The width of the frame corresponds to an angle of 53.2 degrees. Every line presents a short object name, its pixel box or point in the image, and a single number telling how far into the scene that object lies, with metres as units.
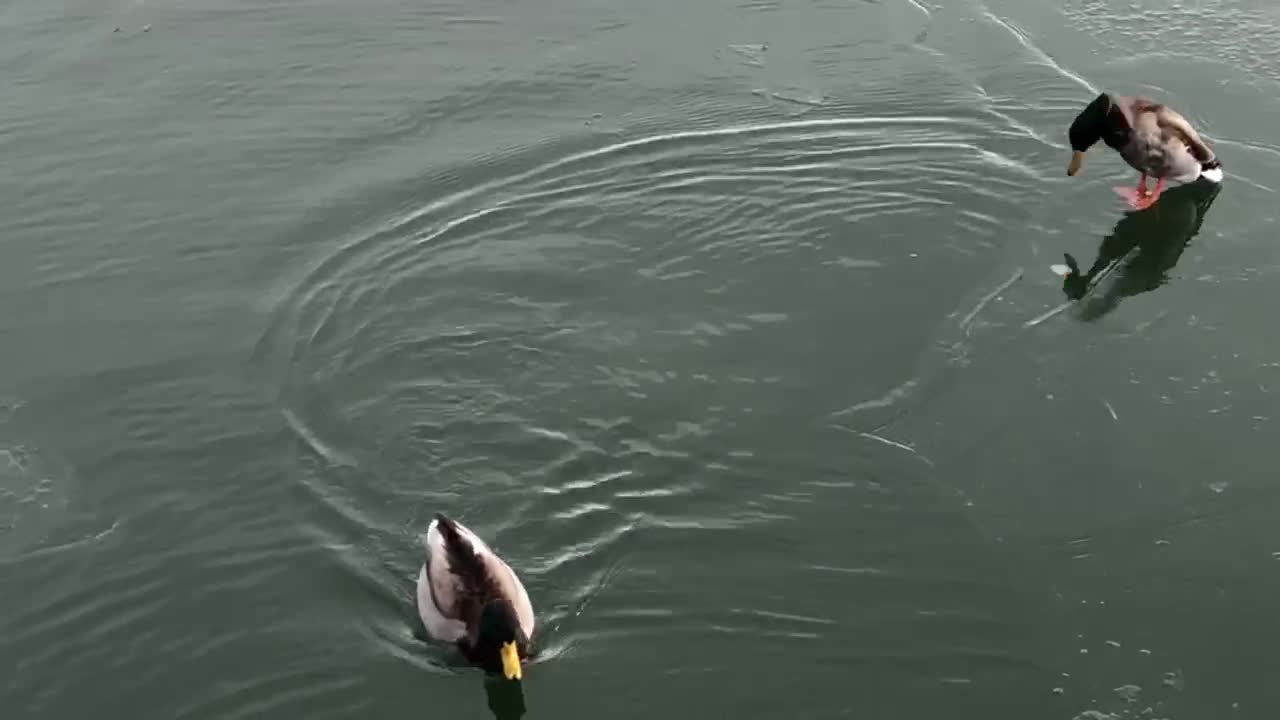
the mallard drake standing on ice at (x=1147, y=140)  8.16
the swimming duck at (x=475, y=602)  5.24
